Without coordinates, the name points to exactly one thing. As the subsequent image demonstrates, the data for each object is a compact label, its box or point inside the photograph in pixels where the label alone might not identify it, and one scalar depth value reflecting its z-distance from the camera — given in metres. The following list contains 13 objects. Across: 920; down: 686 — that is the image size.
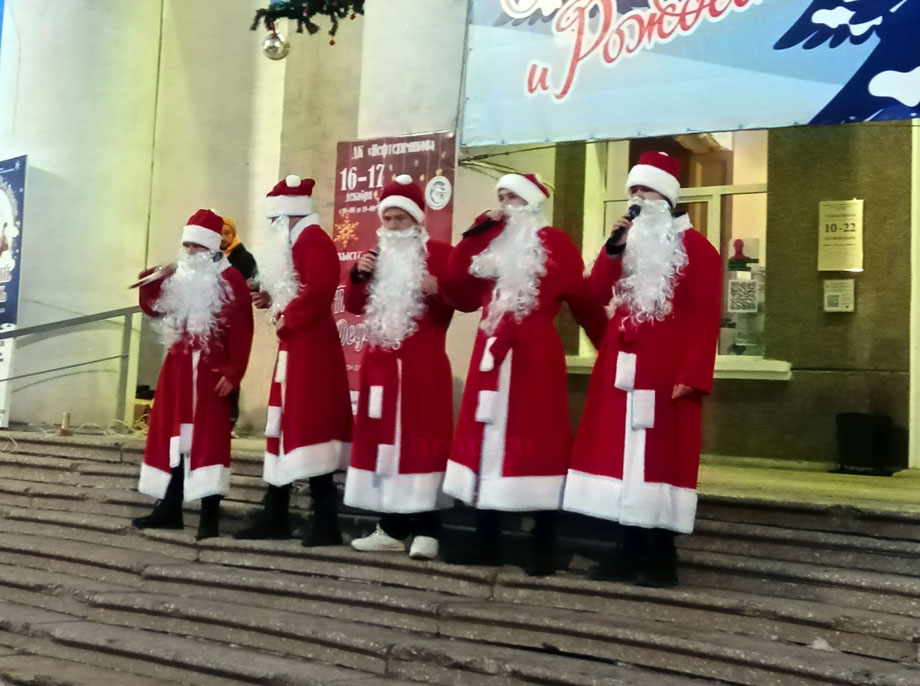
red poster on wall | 6.53
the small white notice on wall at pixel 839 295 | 7.24
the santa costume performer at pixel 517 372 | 4.36
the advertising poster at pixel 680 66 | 4.93
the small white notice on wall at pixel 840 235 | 7.20
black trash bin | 6.89
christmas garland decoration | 7.21
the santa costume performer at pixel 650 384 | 4.05
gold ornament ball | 7.62
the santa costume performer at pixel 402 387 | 4.75
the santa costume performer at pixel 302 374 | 5.05
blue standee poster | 8.88
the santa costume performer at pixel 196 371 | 5.39
